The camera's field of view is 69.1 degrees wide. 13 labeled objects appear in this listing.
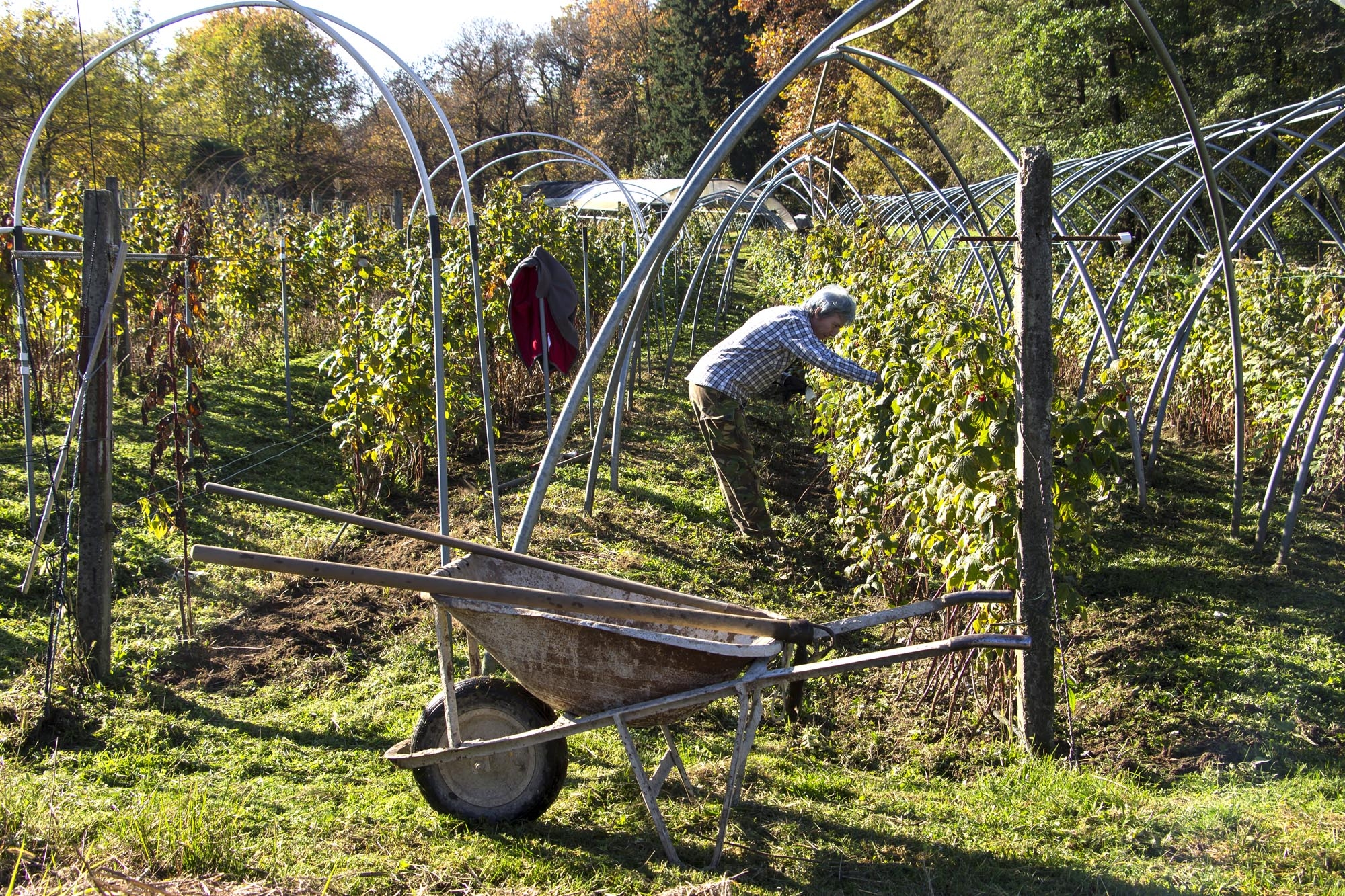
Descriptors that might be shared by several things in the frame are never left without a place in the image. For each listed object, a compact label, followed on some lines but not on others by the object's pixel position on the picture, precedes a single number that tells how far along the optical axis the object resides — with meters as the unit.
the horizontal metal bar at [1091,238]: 3.13
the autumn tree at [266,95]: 27.86
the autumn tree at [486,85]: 34.78
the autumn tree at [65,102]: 16.17
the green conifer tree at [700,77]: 39.44
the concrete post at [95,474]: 3.69
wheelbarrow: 2.51
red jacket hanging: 5.93
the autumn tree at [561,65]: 43.78
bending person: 5.18
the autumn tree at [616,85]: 43.88
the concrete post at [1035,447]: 3.06
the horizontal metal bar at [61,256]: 3.91
